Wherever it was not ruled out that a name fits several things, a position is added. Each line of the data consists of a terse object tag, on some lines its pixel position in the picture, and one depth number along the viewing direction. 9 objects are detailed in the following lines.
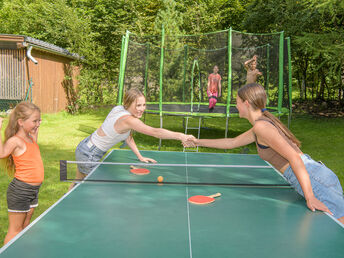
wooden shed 12.86
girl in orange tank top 2.90
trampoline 9.67
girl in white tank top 3.36
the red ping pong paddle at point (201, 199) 2.57
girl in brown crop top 2.33
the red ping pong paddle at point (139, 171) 3.50
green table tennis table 1.75
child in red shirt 10.48
